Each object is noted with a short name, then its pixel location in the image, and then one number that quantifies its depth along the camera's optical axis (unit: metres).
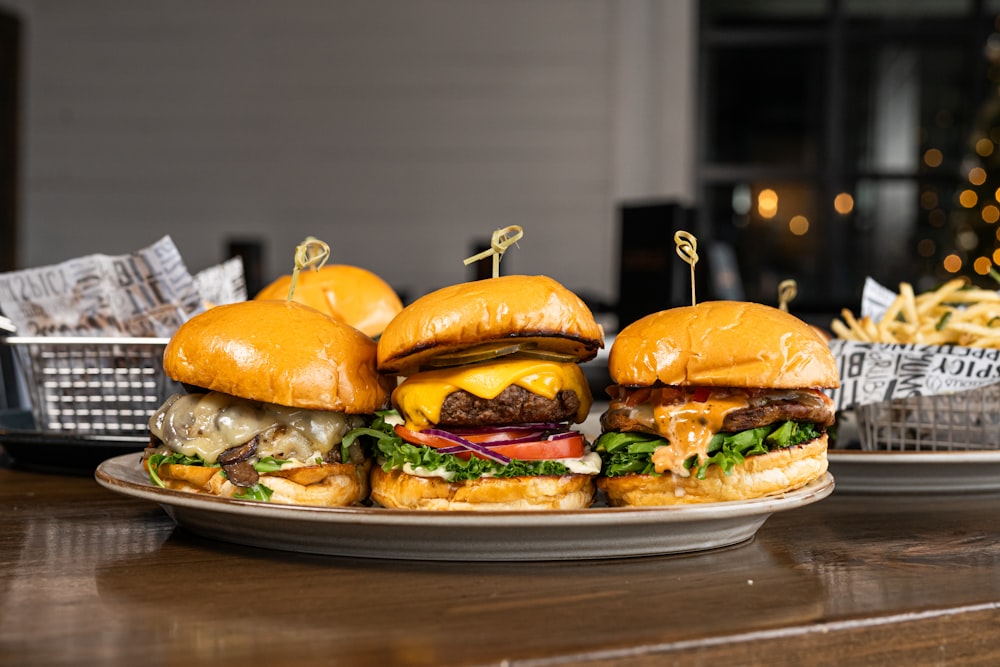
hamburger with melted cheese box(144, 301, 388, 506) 1.20
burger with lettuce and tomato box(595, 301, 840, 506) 1.20
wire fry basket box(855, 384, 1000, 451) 1.53
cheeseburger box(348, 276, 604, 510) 1.19
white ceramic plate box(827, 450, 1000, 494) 1.47
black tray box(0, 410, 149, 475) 1.57
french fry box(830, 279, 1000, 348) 1.57
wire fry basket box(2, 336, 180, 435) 1.60
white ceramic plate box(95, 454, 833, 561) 1.05
